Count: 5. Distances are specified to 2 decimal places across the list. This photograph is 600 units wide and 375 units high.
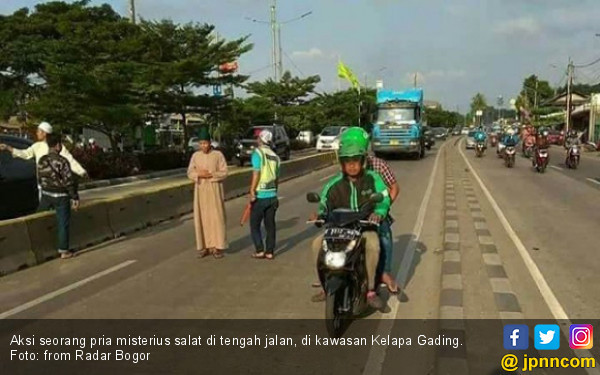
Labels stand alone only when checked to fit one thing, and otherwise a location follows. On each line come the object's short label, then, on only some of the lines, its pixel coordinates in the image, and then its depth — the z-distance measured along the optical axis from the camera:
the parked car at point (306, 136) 56.97
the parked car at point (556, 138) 61.86
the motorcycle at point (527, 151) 32.50
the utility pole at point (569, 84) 62.83
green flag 68.50
